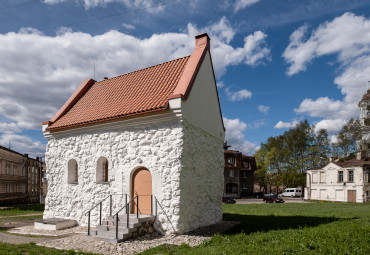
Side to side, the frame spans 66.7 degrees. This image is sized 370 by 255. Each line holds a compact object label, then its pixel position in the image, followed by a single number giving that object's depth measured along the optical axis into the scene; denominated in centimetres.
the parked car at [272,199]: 3422
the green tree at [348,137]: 3650
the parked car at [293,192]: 4906
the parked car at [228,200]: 3179
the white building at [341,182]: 3581
